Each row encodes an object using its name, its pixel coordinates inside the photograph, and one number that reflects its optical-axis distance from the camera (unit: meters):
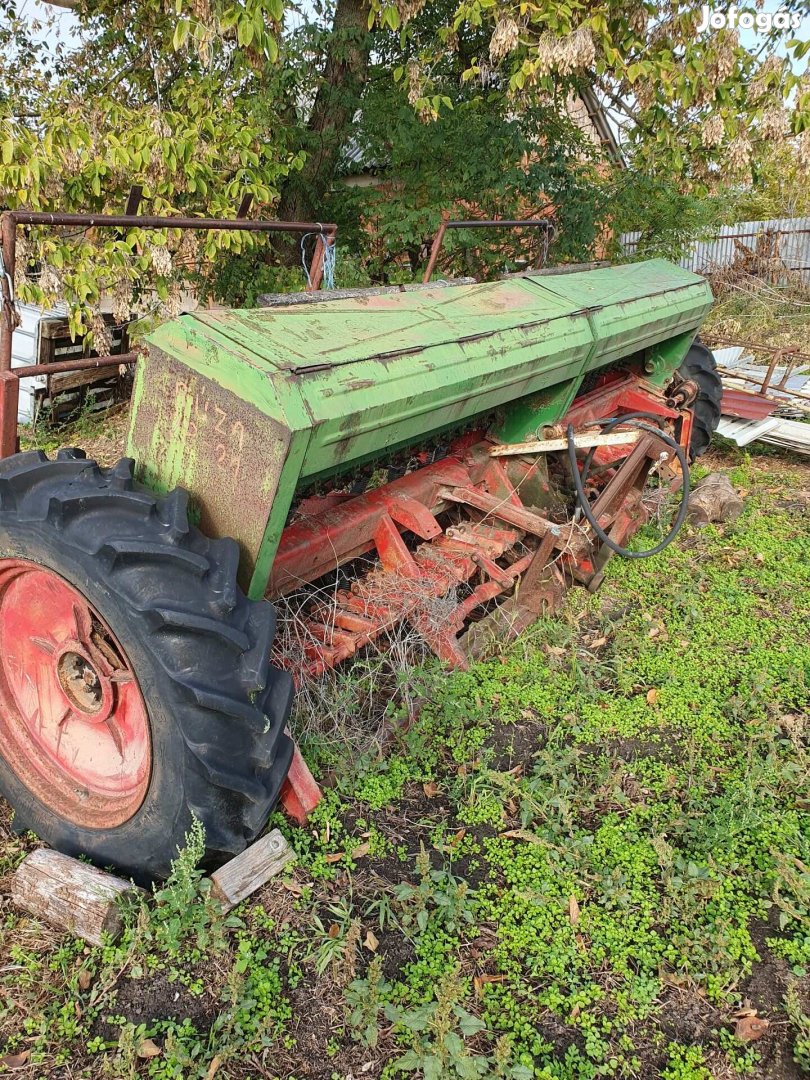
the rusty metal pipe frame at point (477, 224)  4.26
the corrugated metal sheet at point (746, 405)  6.58
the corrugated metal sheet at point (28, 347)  6.80
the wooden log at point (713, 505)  5.04
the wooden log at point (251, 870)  2.15
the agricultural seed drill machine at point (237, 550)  1.96
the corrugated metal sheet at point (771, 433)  6.31
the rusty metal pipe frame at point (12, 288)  2.41
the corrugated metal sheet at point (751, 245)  14.23
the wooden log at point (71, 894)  2.08
